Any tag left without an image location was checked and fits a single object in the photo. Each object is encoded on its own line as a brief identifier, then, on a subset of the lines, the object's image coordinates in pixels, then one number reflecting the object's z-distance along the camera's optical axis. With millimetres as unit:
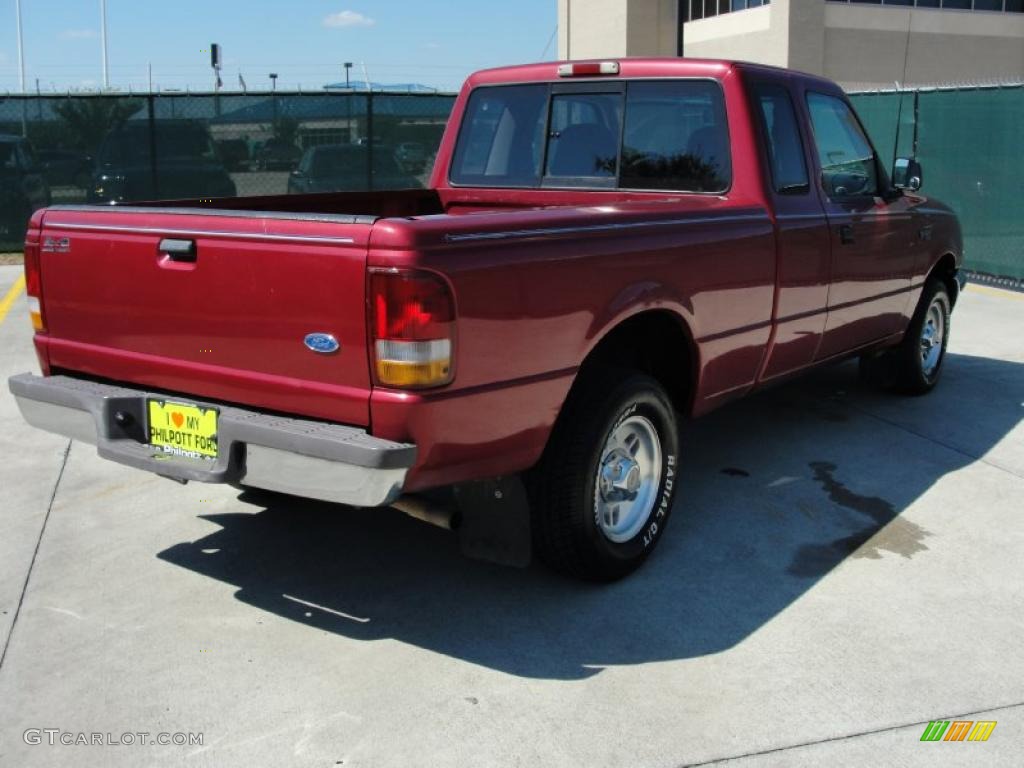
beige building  30469
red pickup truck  3363
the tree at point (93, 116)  15297
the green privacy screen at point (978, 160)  12258
